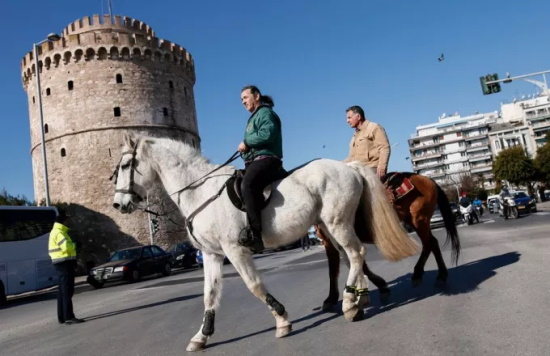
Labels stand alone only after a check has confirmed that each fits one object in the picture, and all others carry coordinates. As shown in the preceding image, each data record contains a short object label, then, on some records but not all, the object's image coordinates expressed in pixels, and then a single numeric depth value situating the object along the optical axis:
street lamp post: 24.75
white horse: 4.46
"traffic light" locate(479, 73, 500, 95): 21.05
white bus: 16.05
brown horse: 5.59
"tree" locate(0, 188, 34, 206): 33.31
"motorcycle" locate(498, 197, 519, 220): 23.05
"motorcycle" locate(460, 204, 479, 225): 23.55
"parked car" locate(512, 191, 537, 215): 23.92
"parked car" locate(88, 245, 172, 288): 18.16
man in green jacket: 4.44
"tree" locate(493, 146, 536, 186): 59.94
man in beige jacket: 5.95
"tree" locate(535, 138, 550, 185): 55.42
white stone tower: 37.97
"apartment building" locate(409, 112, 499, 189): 104.88
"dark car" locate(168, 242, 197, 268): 25.16
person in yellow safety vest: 7.73
